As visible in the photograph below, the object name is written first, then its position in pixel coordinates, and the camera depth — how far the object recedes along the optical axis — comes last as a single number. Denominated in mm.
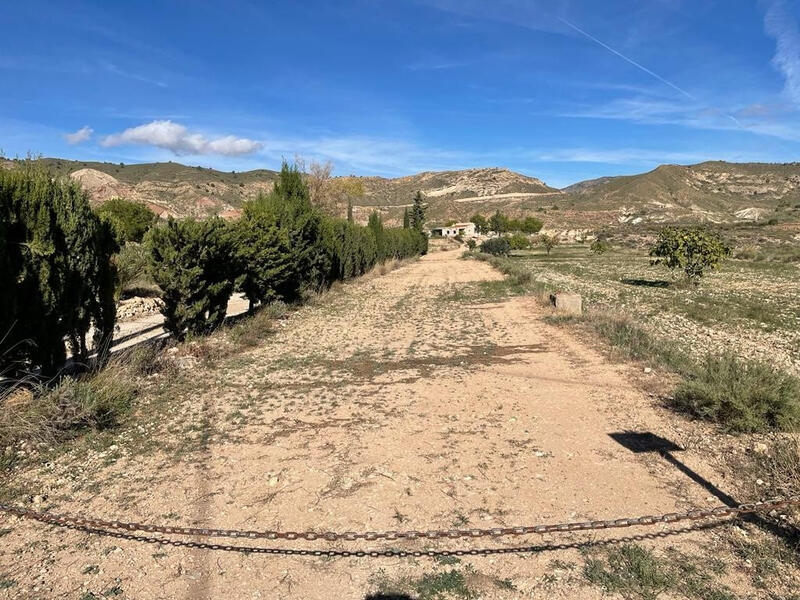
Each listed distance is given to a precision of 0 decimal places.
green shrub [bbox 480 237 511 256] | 51625
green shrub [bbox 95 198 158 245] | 25078
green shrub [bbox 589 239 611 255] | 54781
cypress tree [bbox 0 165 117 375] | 5828
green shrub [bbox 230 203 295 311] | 12336
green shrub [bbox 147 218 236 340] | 9141
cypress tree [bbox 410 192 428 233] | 66938
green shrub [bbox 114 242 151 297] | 14602
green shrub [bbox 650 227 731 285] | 23094
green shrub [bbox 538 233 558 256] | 58534
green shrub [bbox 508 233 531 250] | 60219
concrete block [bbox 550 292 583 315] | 13555
